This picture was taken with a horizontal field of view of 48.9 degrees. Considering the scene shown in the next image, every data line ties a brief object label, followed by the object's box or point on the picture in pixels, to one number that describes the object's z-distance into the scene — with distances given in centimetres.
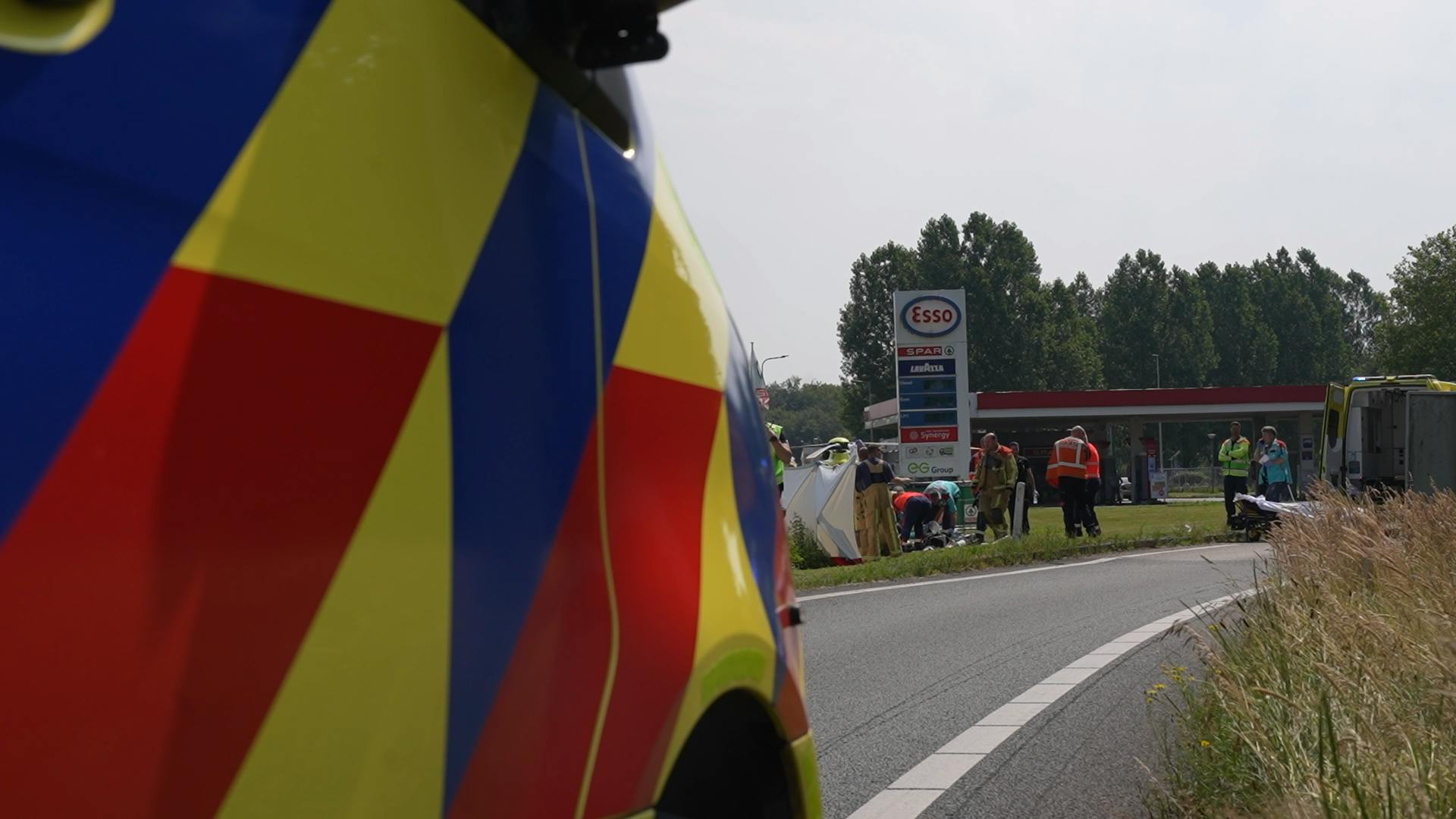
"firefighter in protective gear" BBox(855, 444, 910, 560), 1945
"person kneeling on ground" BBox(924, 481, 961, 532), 2270
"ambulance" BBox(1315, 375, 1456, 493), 2408
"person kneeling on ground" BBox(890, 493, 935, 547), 2212
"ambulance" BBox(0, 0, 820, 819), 123
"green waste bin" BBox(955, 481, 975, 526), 2967
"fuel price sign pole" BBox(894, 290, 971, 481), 3709
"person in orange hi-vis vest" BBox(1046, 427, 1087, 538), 2066
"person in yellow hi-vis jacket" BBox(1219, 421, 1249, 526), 2383
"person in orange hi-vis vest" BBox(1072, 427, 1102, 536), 2084
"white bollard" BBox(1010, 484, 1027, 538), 2056
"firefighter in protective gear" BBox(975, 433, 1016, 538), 2217
